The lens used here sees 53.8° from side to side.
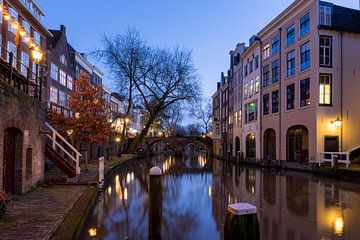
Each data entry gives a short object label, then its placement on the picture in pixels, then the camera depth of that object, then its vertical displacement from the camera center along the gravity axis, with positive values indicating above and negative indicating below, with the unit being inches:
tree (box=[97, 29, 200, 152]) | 1622.8 +275.9
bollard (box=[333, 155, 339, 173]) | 885.2 -67.4
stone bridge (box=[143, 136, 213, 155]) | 2632.9 -37.7
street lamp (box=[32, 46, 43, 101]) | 558.1 +126.8
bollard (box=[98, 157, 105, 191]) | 591.5 -67.0
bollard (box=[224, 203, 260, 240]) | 163.2 -41.1
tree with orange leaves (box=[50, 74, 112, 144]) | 935.0 +46.8
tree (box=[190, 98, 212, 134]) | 2868.1 +170.2
